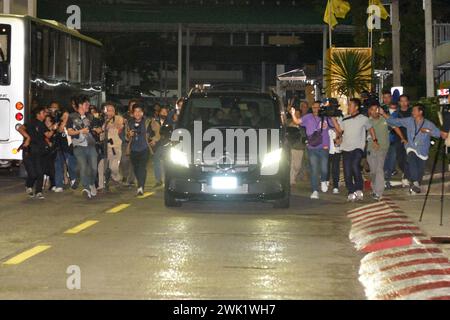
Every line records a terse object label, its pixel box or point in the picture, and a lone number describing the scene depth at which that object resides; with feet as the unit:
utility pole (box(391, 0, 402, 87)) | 97.71
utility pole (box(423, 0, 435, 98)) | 90.47
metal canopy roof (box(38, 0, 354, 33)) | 159.43
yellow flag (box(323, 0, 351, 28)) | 122.52
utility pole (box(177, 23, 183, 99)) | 157.16
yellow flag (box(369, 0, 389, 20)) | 112.16
